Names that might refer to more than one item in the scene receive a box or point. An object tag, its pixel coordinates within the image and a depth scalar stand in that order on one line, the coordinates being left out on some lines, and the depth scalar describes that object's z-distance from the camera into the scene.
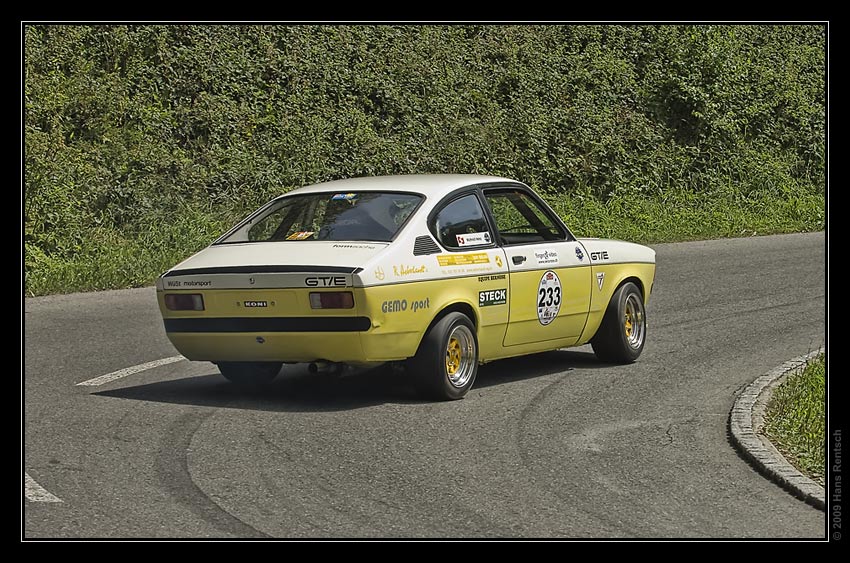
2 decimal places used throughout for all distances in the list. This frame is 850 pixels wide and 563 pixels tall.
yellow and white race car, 16.13
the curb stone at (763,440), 12.51
